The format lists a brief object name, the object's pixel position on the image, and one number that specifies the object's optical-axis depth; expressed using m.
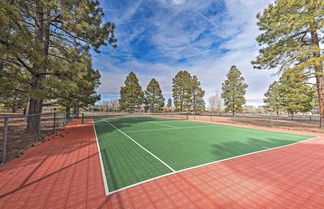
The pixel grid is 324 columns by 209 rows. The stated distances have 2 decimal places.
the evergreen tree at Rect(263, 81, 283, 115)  29.83
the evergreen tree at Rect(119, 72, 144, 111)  37.28
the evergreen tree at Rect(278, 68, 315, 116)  25.02
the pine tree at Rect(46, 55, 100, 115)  6.36
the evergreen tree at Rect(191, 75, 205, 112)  38.56
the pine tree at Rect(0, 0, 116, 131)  4.41
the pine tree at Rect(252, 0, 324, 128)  8.91
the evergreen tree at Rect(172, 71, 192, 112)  37.84
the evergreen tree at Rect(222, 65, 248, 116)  29.36
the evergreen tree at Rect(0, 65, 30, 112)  5.19
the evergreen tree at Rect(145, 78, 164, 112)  41.56
